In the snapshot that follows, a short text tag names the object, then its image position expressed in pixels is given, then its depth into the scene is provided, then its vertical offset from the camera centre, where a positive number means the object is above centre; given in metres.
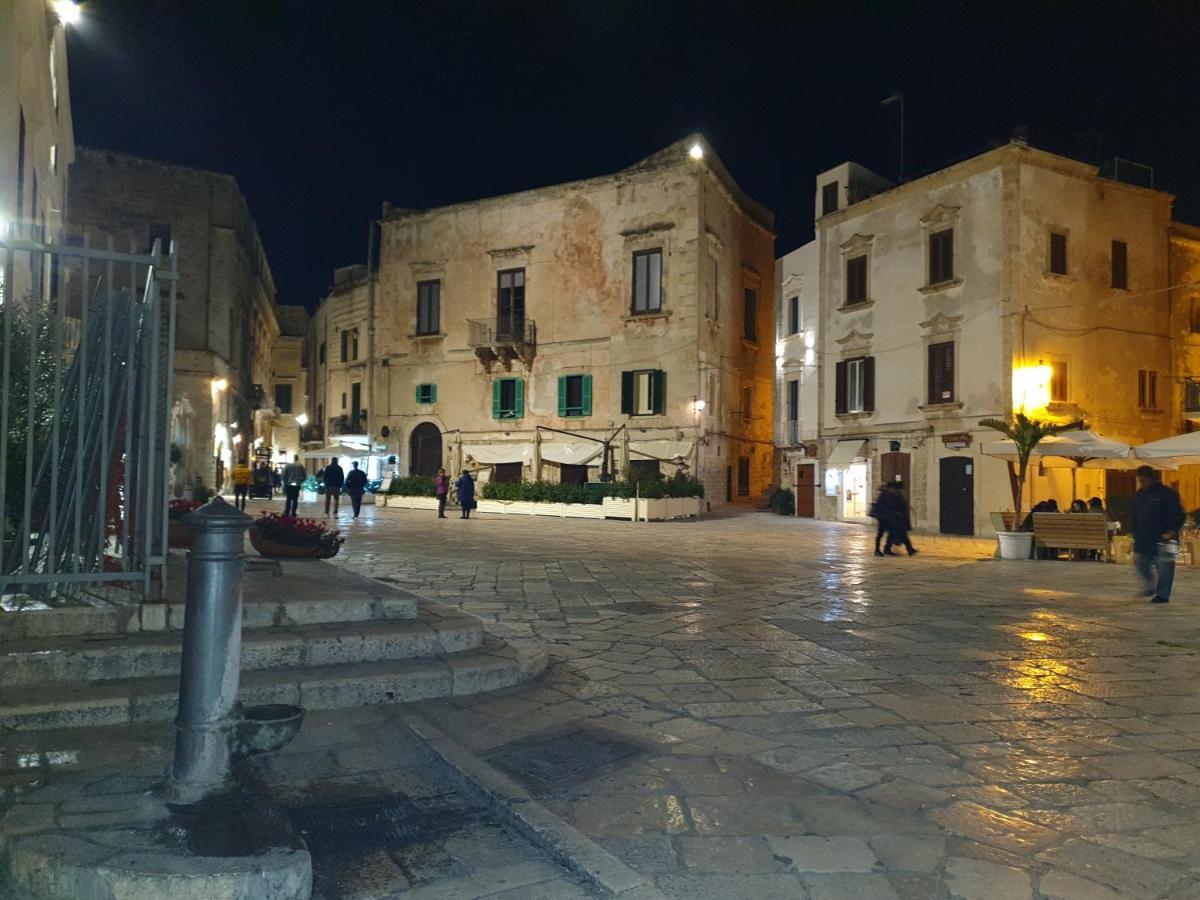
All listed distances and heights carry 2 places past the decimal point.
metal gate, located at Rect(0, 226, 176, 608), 4.45 +0.17
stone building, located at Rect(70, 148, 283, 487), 28.31 +7.95
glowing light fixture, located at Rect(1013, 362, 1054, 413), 20.94 +2.36
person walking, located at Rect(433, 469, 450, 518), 23.95 -0.39
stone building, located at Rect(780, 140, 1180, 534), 21.31 +4.25
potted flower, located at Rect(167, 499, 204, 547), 8.52 -0.61
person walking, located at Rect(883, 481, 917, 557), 14.73 -0.77
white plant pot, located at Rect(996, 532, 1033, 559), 14.64 -1.11
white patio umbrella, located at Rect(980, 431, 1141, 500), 15.64 +0.64
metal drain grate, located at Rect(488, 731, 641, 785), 3.69 -1.29
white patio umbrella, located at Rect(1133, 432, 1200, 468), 14.12 +0.55
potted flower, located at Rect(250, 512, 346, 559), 8.20 -0.63
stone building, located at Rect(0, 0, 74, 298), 9.20 +4.77
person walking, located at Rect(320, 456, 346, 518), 20.64 -0.09
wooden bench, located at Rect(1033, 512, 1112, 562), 13.84 -0.81
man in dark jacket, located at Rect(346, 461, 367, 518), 21.41 -0.27
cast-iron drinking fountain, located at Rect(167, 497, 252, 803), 3.20 -0.71
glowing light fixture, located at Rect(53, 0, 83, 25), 12.74 +7.08
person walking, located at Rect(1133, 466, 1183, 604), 9.11 -0.55
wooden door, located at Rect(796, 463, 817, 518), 27.56 -0.37
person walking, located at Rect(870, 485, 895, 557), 14.80 -0.53
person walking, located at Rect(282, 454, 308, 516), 19.31 -0.22
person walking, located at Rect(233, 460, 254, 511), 22.73 -0.21
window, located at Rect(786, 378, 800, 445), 29.41 +2.41
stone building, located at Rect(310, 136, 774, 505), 28.48 +5.35
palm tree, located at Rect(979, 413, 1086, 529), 15.10 +0.80
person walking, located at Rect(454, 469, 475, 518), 23.80 -0.47
